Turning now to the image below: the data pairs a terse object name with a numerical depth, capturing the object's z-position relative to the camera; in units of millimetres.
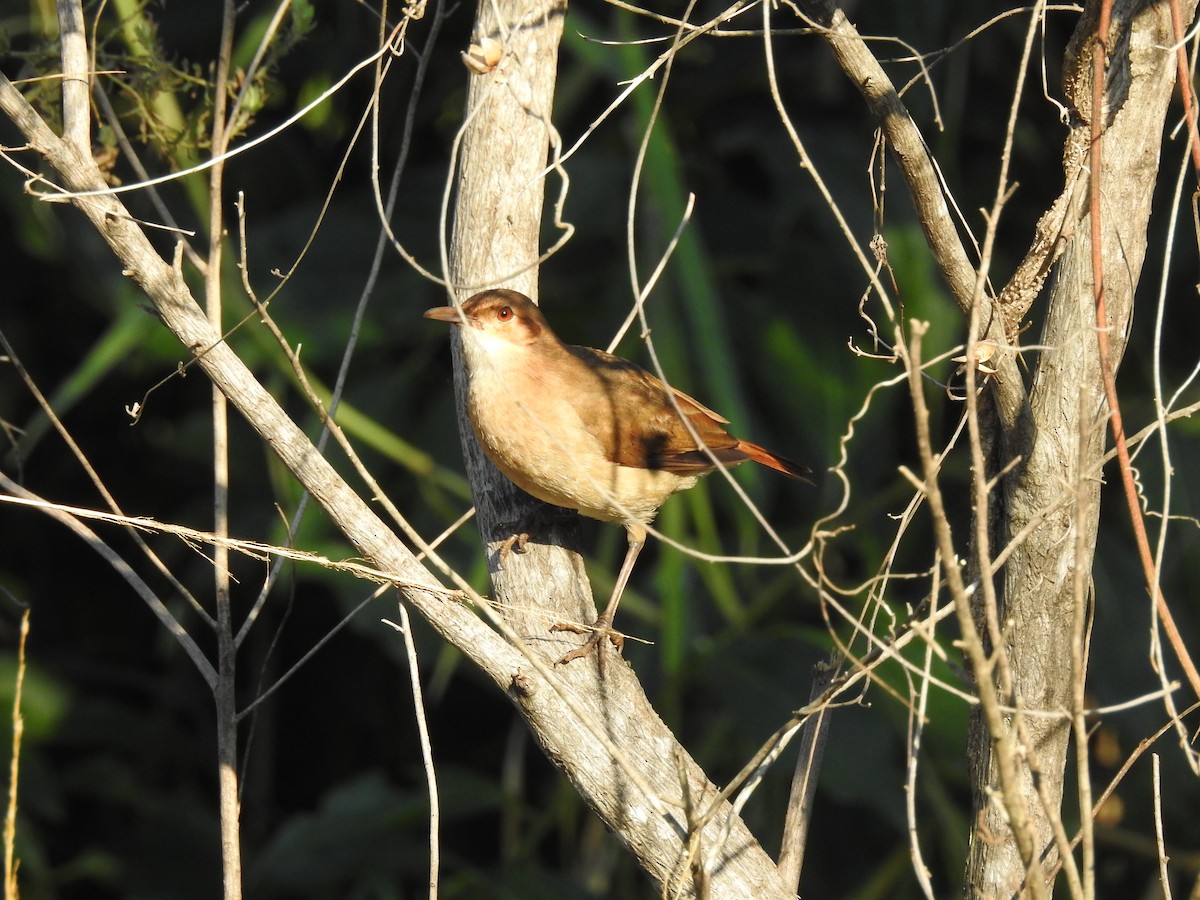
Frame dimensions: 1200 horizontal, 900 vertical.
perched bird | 6074
